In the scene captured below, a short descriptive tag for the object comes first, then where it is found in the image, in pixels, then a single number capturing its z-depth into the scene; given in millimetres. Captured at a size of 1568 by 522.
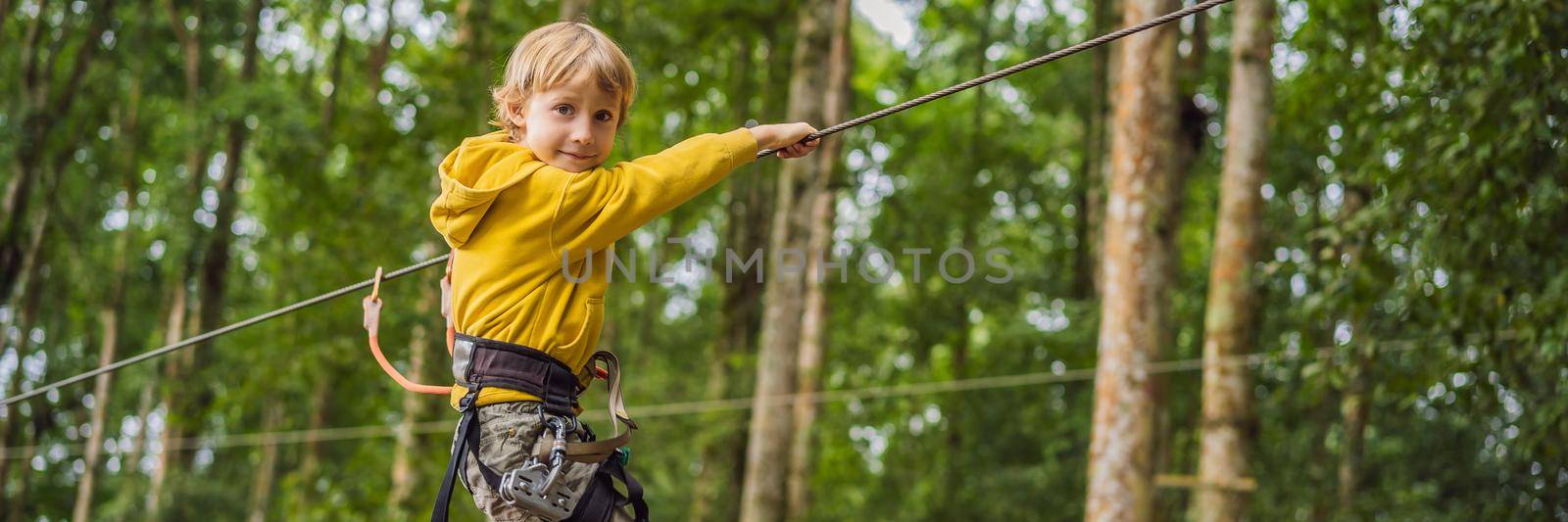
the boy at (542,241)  2258
